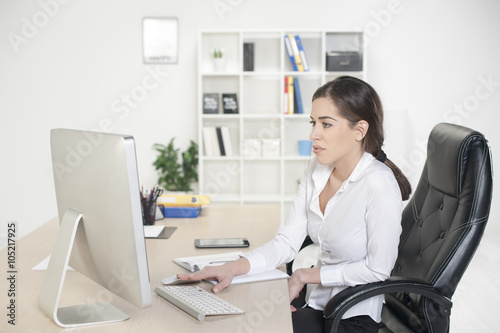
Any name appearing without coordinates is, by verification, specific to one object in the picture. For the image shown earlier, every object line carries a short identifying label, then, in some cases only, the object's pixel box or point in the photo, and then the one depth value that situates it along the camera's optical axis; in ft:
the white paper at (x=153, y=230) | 7.09
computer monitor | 3.77
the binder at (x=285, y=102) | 15.52
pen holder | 7.88
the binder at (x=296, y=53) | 15.37
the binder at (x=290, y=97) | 15.47
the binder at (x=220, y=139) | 15.77
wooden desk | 4.18
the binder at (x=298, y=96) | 15.53
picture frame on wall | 16.14
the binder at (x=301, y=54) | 15.39
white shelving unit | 15.80
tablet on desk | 6.57
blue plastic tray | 8.36
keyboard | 4.34
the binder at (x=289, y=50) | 15.37
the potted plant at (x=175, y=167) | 16.05
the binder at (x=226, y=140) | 15.80
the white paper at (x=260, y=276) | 5.27
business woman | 5.54
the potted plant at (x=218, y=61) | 15.67
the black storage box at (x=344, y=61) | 15.21
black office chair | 5.27
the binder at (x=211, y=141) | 15.71
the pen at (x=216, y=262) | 5.71
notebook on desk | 5.35
